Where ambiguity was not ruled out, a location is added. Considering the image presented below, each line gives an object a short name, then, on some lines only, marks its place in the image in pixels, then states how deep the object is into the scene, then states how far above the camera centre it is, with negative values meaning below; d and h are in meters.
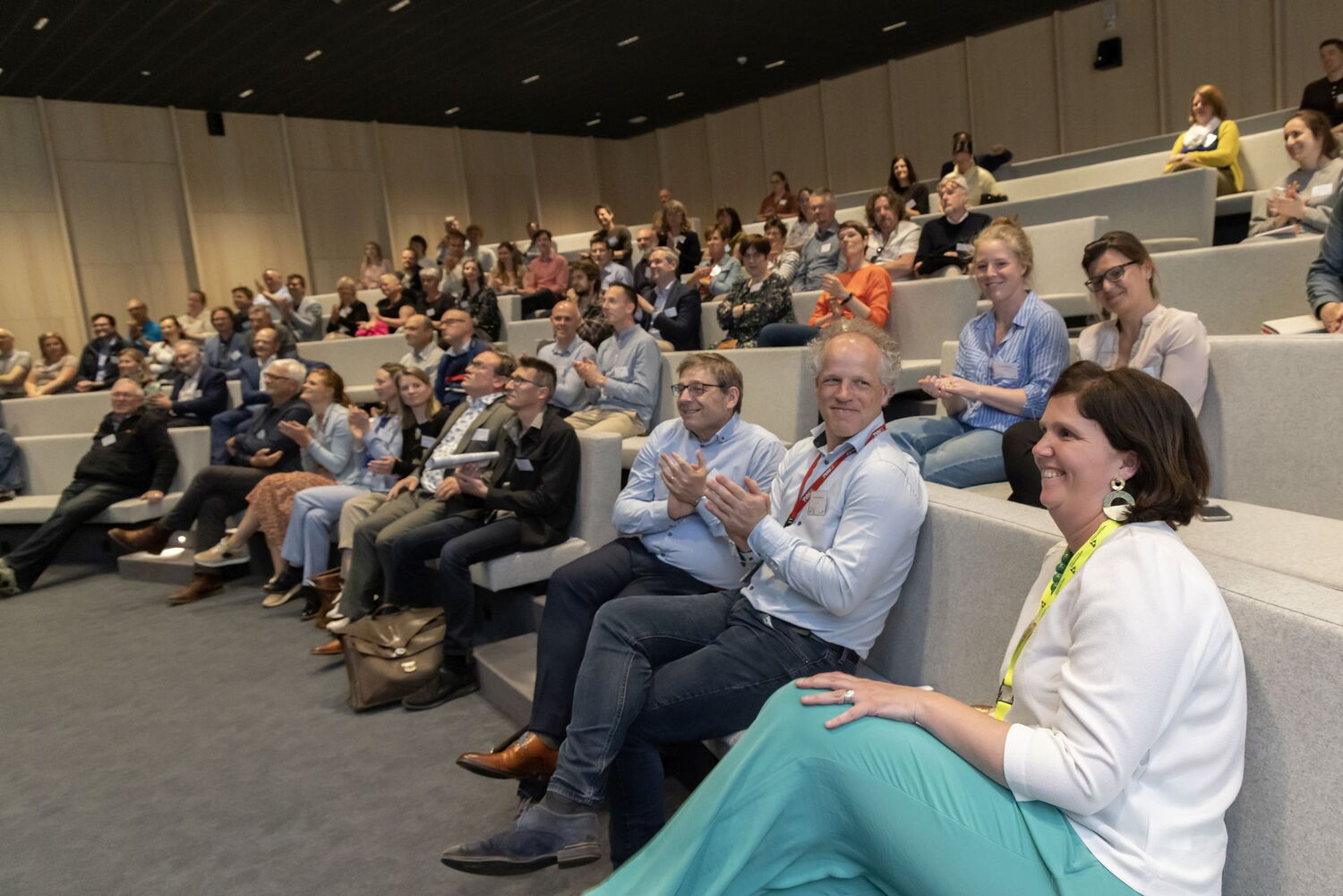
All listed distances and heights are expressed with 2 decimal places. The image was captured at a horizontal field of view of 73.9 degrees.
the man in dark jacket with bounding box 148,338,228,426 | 5.88 -0.11
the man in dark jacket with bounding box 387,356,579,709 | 3.14 -0.57
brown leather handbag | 3.00 -1.00
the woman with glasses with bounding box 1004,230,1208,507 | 2.10 -0.14
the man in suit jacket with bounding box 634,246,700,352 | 4.94 +0.10
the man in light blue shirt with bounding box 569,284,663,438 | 4.17 -0.20
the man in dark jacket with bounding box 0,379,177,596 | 5.28 -0.49
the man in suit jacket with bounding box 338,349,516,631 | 3.48 -0.56
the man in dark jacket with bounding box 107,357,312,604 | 4.89 -0.51
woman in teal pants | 1.06 -0.57
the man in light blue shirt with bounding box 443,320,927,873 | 1.75 -0.65
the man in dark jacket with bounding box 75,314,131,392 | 7.48 +0.27
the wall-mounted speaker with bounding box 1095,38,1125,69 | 9.77 +2.49
